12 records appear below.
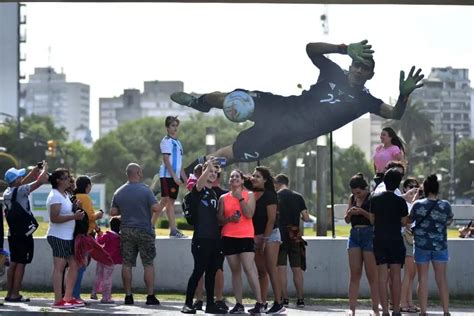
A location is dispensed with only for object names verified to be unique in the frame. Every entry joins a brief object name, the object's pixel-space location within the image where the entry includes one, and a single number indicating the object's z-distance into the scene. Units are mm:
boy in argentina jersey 19781
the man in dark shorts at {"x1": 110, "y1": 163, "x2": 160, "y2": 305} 17438
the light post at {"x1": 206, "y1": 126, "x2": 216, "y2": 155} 26597
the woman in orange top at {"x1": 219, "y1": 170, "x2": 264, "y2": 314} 16172
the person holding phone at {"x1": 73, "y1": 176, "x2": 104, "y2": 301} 17500
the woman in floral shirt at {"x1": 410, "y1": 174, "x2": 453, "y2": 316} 15711
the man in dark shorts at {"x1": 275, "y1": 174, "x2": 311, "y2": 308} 17500
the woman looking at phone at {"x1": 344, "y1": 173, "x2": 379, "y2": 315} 15750
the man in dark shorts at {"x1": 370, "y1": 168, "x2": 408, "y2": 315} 15430
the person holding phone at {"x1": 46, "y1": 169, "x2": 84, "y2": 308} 16641
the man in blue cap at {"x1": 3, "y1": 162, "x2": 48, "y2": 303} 17688
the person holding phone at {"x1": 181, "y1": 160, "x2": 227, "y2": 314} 16328
